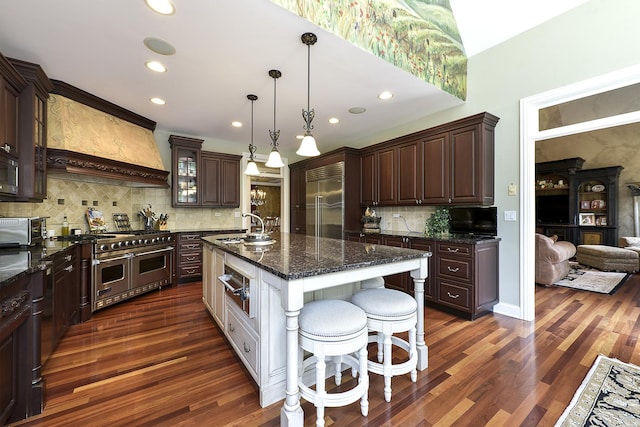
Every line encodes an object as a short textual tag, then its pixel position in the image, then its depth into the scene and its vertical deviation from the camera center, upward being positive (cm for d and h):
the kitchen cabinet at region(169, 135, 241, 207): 471 +72
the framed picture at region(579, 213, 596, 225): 714 -10
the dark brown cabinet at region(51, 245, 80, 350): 226 -70
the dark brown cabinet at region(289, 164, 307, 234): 593 +33
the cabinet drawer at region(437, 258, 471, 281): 302 -60
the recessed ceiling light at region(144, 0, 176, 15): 185 +143
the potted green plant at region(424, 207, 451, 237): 373 -11
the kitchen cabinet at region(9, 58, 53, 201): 244 +77
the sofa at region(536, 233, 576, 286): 429 -70
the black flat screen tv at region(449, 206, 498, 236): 331 -7
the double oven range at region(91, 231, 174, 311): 309 -64
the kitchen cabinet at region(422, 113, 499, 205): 319 +66
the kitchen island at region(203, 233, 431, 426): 147 -47
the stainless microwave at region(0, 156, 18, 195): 215 +32
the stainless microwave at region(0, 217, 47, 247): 233 -14
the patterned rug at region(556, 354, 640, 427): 154 -114
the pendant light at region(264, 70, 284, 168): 267 +56
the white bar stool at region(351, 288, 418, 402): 173 -67
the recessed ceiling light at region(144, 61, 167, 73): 263 +146
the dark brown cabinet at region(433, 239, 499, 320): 299 -70
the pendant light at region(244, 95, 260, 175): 312 +53
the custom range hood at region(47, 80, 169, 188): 296 +92
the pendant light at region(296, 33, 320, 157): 219 +66
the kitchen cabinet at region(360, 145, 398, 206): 426 +64
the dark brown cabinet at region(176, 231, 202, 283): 440 -67
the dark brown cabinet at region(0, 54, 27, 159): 213 +90
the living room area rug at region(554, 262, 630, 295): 429 -112
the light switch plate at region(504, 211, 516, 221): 315 +0
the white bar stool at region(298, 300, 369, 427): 147 -69
